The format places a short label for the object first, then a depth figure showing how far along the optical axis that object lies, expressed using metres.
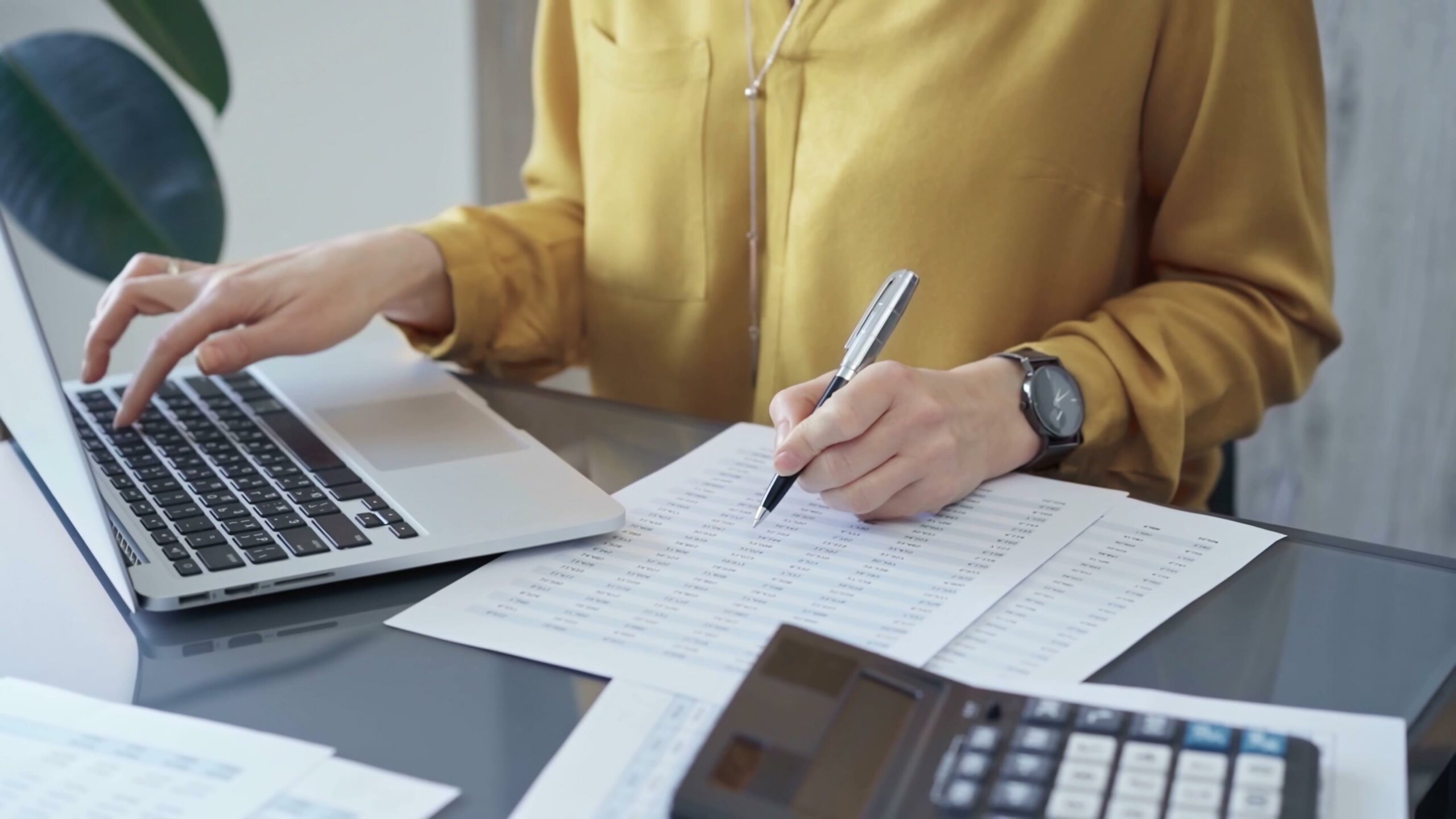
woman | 0.76
